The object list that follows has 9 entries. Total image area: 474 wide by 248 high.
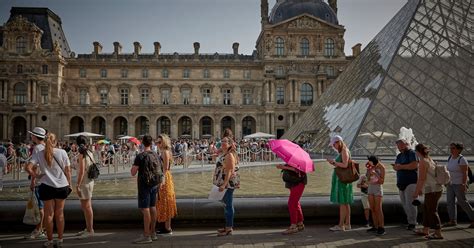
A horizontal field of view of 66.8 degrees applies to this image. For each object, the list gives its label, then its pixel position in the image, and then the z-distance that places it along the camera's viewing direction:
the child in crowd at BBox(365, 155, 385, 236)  4.86
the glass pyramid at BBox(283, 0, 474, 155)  15.00
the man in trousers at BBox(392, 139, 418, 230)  4.89
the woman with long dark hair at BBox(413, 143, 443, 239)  4.62
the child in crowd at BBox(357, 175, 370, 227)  5.12
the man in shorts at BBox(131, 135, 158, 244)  4.53
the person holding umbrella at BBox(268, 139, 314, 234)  4.84
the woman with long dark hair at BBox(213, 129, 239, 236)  4.72
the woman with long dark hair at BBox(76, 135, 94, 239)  4.73
